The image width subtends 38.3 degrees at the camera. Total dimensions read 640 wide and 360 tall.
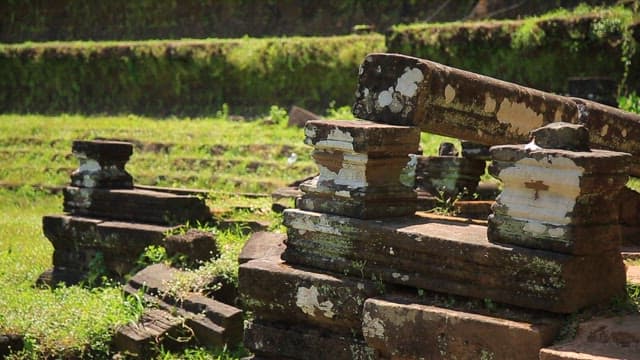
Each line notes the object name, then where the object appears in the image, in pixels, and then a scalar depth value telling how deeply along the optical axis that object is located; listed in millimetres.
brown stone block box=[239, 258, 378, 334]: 4273
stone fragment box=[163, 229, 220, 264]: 6664
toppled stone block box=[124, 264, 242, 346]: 5688
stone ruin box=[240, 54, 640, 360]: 3686
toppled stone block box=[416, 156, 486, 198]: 6984
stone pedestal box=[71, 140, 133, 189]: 8078
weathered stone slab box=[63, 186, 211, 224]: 7582
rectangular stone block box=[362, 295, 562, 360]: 3602
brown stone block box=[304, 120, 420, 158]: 4352
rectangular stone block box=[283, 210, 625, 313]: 3689
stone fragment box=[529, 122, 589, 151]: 3773
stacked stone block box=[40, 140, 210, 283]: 7562
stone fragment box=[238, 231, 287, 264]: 5457
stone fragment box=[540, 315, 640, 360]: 3396
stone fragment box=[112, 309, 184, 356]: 5750
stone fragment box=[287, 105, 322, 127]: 13820
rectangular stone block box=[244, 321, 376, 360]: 4289
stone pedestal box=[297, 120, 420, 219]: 4391
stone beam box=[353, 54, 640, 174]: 4430
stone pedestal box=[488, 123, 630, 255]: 3648
